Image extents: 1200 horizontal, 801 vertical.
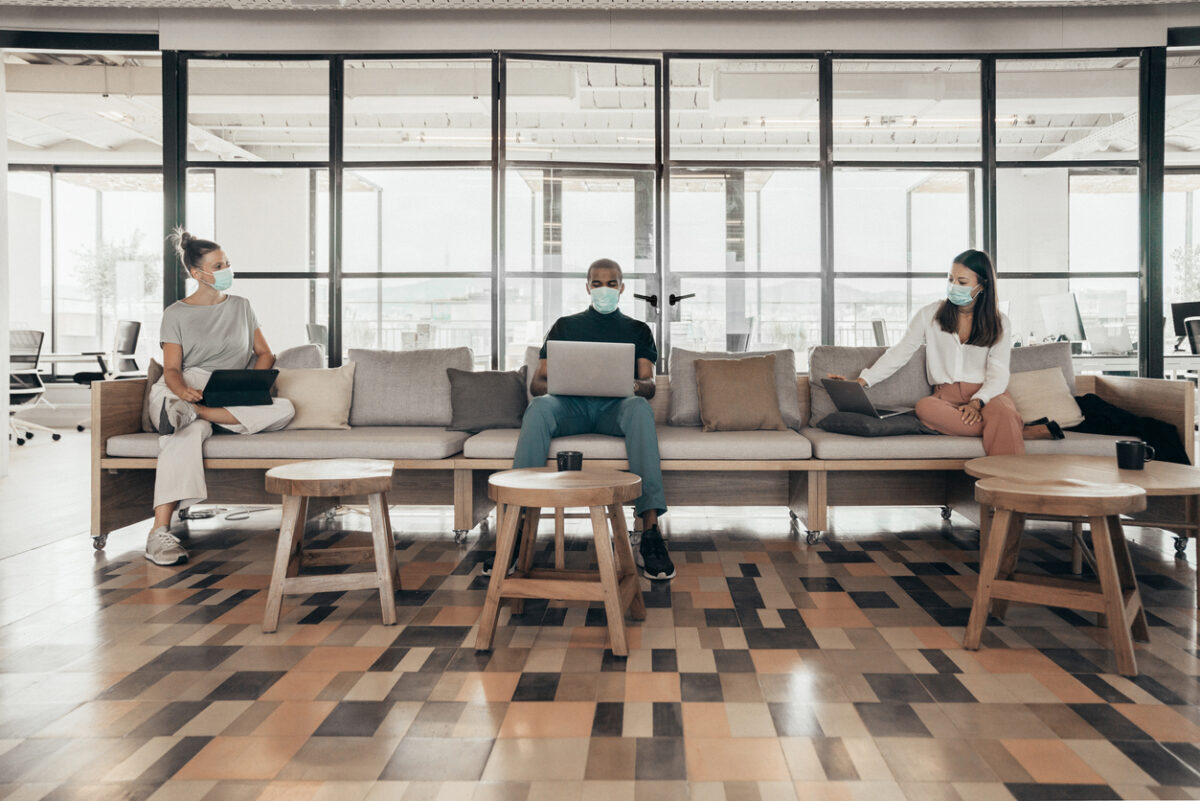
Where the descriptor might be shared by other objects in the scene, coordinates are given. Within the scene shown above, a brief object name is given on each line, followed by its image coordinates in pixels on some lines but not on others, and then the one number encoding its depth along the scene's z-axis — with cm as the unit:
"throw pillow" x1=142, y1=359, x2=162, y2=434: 343
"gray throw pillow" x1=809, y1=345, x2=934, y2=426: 376
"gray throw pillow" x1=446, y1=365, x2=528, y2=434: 354
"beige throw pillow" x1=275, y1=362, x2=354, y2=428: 360
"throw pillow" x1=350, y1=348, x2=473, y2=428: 379
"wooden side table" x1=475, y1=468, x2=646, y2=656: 197
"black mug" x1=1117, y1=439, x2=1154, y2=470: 232
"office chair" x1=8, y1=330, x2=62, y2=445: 664
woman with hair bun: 311
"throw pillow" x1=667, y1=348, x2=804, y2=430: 372
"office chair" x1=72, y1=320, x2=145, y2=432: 755
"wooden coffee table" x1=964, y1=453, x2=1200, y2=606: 214
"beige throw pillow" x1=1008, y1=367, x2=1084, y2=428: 349
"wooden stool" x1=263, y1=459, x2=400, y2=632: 223
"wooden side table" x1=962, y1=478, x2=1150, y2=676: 189
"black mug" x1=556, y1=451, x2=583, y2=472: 228
